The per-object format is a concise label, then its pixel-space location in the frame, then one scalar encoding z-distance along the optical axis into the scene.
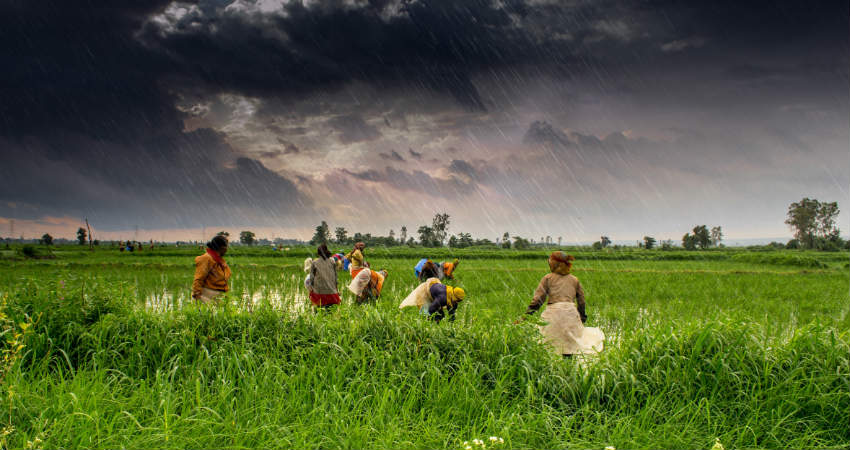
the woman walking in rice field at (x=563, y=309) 5.34
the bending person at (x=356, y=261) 9.12
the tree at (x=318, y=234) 56.28
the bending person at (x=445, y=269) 13.03
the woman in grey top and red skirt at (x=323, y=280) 7.22
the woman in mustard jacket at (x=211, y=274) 6.10
